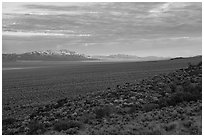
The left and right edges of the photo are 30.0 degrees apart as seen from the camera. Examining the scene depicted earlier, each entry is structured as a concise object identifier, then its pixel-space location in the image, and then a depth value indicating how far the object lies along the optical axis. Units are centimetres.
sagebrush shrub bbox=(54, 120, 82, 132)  1699
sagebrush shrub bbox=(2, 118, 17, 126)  2105
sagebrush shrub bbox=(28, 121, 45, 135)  1678
